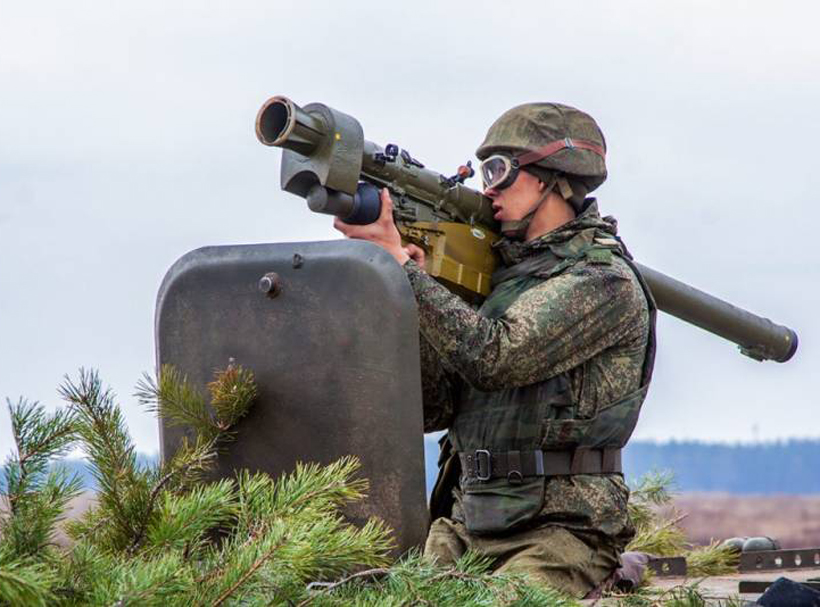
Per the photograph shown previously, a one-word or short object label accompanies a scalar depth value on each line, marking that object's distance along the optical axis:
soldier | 9.88
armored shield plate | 8.13
